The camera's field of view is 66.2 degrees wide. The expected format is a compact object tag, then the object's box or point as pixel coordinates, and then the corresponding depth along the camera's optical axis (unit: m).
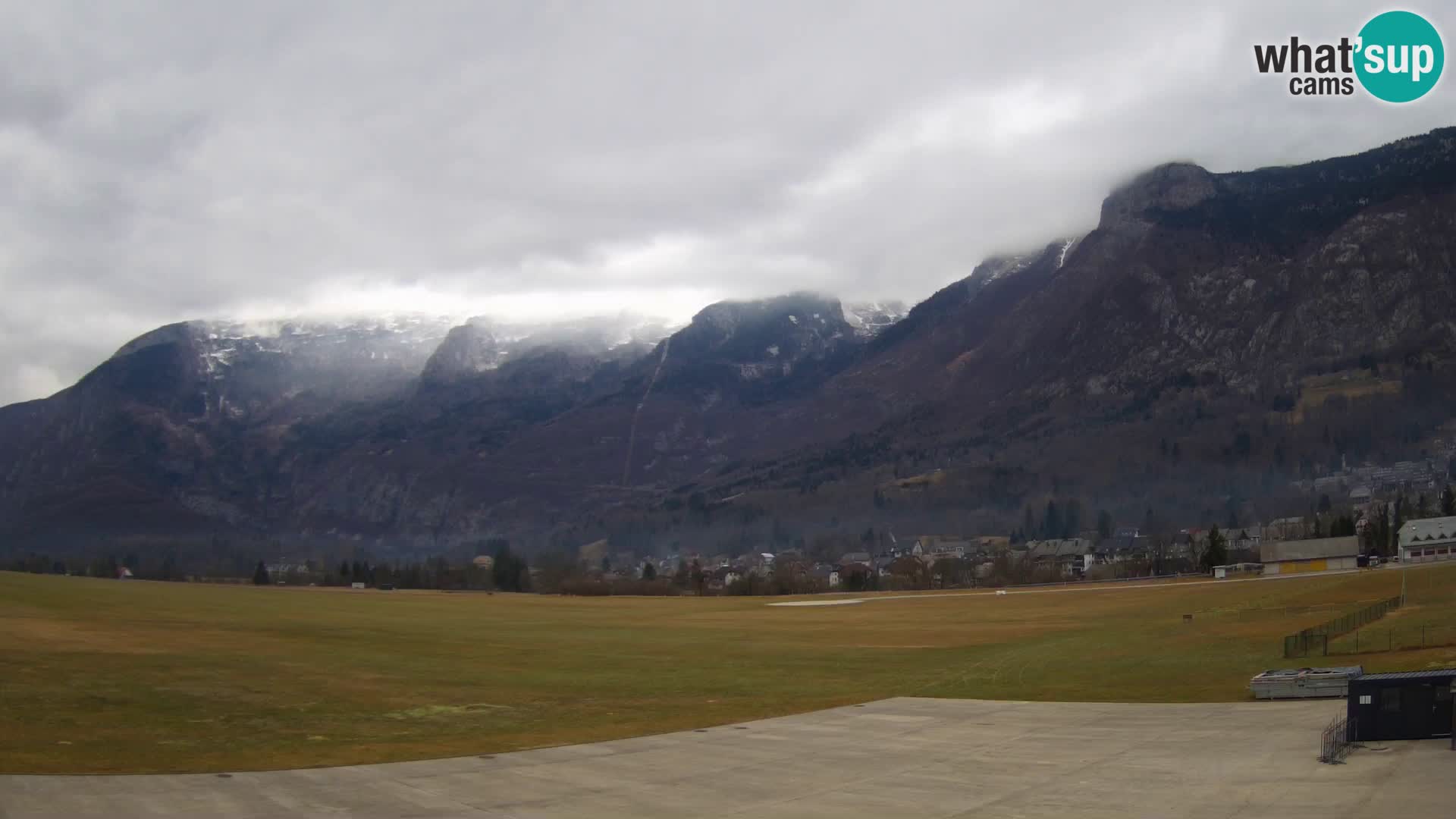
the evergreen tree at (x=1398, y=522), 153.95
